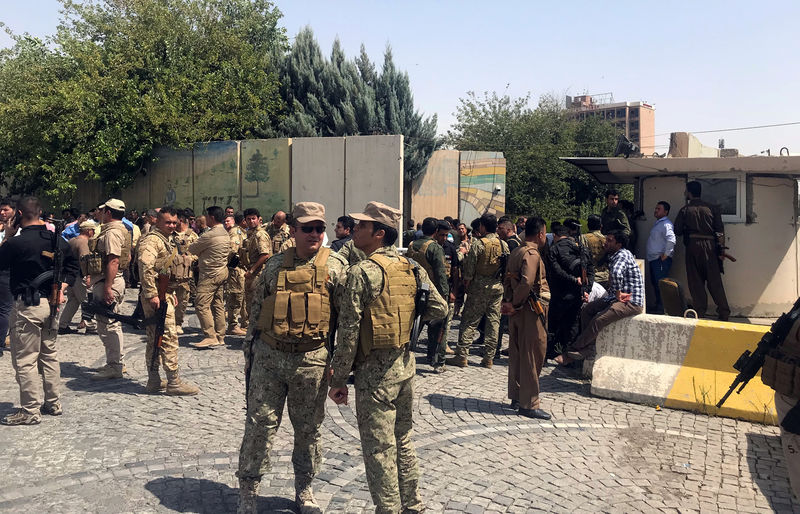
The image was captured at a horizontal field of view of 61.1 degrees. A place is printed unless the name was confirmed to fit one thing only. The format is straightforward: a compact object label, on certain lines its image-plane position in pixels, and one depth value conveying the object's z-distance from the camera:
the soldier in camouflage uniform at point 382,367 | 3.85
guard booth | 10.30
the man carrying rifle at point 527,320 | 6.30
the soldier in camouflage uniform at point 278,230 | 10.14
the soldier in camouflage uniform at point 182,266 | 7.48
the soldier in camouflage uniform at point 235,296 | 10.23
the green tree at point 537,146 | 34.91
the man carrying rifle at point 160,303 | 6.70
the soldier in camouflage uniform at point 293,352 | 4.10
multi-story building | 111.31
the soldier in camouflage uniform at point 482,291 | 8.41
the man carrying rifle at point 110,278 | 7.10
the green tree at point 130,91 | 19.39
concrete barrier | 6.40
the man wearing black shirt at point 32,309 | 5.86
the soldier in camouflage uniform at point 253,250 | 9.23
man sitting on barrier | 7.06
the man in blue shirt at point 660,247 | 10.12
